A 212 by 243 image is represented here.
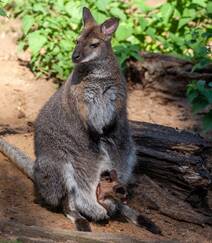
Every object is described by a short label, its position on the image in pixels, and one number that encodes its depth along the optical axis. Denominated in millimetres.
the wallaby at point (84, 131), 12867
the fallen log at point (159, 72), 19375
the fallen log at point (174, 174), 13812
